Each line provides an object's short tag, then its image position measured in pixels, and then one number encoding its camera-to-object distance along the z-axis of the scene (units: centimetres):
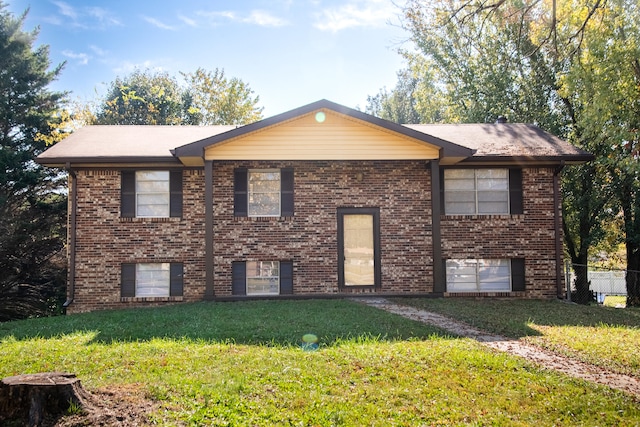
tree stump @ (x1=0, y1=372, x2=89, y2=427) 450
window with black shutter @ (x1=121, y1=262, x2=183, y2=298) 1347
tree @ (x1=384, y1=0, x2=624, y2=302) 2023
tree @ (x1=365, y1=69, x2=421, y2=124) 4388
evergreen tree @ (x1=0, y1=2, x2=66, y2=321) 1812
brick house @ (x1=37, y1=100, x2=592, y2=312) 1315
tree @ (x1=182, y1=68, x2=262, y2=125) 3203
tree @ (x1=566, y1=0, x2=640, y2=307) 1486
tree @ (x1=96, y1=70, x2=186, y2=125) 2861
